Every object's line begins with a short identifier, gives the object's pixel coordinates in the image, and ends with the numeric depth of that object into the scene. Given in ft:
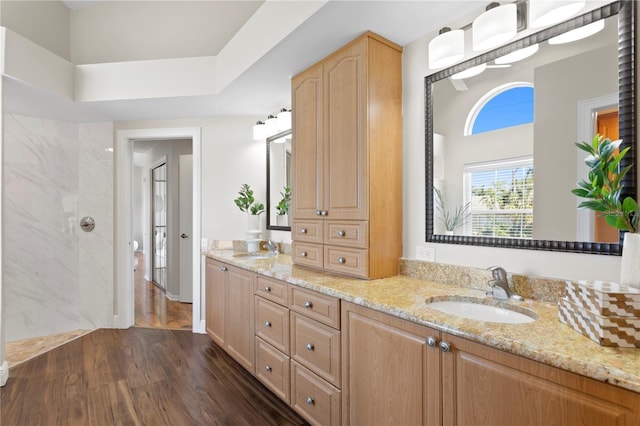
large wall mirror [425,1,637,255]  4.17
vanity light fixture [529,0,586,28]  4.22
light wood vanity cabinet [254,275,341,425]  5.58
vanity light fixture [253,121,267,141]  10.51
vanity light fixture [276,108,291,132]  9.60
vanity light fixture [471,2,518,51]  4.77
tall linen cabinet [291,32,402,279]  6.15
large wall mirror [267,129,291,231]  10.10
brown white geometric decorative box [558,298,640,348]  3.01
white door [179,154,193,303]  15.01
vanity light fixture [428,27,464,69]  5.44
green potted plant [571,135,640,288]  3.43
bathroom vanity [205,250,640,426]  2.92
